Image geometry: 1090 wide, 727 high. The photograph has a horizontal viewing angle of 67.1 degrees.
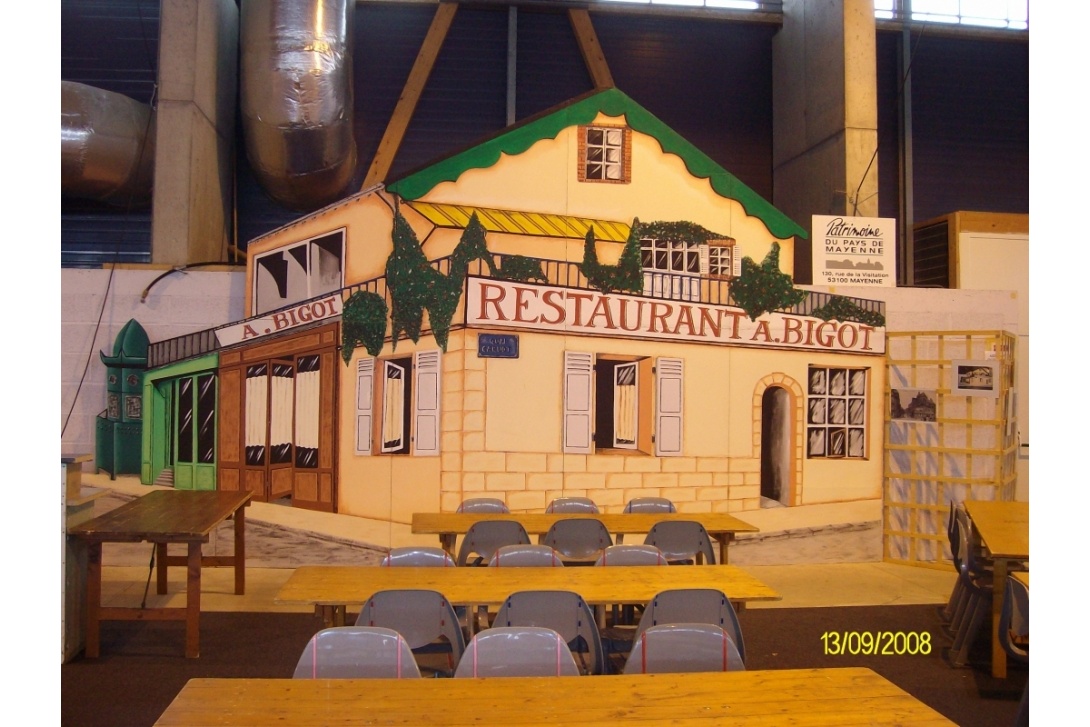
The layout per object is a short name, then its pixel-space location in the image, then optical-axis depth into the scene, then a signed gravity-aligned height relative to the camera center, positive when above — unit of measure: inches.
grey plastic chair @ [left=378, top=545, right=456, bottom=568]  163.3 -35.9
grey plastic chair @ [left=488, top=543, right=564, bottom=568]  164.2 -35.7
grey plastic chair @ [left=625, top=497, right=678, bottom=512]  241.3 -36.9
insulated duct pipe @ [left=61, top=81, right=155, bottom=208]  278.4 +79.5
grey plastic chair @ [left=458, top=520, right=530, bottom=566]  193.6 -37.0
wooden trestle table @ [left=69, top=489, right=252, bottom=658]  182.1 -35.3
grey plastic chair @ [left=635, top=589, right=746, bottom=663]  130.9 -36.4
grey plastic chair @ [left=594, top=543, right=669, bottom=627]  165.6 -35.6
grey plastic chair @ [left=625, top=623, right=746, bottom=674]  113.7 -37.7
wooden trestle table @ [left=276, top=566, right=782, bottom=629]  137.3 -36.3
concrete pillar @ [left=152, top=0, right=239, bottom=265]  275.7 +85.6
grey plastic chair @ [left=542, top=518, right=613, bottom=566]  197.8 -38.4
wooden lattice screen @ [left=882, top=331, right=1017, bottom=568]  275.1 -17.2
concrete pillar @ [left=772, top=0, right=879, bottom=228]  305.3 +106.5
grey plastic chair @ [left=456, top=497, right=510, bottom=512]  236.4 -36.5
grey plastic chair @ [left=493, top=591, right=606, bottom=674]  129.1 -37.0
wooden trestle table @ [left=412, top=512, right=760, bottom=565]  206.5 -37.1
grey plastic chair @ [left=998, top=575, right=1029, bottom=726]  157.6 -46.3
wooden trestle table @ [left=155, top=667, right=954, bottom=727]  89.2 -36.7
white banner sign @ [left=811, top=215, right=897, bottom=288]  283.3 +45.1
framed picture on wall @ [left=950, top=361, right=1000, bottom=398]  274.2 +1.7
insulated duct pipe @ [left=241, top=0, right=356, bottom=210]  262.4 +94.4
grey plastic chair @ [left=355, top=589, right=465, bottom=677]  128.8 -36.9
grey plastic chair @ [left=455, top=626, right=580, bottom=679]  107.9 -36.5
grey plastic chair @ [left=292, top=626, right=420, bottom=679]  107.5 -36.5
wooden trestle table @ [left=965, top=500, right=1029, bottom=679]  178.7 -36.0
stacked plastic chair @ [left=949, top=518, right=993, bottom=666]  195.2 -53.6
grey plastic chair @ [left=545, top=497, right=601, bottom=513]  241.6 -37.2
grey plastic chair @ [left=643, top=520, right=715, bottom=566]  195.3 -37.8
